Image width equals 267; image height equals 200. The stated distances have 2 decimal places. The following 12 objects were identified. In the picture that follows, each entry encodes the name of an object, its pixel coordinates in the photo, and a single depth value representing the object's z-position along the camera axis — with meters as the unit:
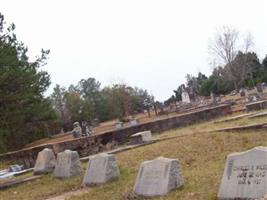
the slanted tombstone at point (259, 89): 27.79
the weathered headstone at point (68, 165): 10.12
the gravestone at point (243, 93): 29.84
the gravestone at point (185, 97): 38.04
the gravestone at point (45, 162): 11.83
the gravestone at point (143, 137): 12.80
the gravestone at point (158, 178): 6.26
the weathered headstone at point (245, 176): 5.03
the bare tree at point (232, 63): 46.55
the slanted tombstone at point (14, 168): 13.78
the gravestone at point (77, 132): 21.39
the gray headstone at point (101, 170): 8.25
